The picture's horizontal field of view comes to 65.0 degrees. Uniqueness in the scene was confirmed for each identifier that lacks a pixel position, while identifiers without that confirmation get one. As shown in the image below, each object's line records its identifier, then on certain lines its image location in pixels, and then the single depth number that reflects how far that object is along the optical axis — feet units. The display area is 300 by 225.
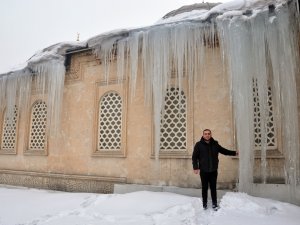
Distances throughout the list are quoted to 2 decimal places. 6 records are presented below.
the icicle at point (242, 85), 16.50
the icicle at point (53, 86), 24.16
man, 13.98
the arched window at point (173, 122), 19.55
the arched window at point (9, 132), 27.59
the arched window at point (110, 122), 21.76
